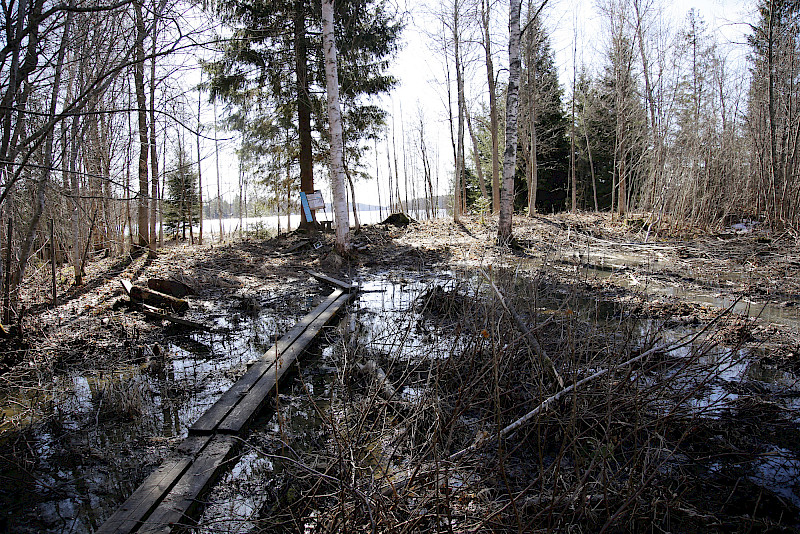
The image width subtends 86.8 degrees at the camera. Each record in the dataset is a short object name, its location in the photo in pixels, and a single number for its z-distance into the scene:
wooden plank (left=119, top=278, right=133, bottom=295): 6.58
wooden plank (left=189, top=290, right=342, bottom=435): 2.87
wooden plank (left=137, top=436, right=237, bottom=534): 1.95
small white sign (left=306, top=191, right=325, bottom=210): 14.98
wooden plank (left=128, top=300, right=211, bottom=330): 5.39
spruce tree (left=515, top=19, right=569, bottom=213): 17.55
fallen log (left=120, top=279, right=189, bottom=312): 6.21
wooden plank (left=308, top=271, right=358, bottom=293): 7.36
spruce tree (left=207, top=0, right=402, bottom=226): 13.76
